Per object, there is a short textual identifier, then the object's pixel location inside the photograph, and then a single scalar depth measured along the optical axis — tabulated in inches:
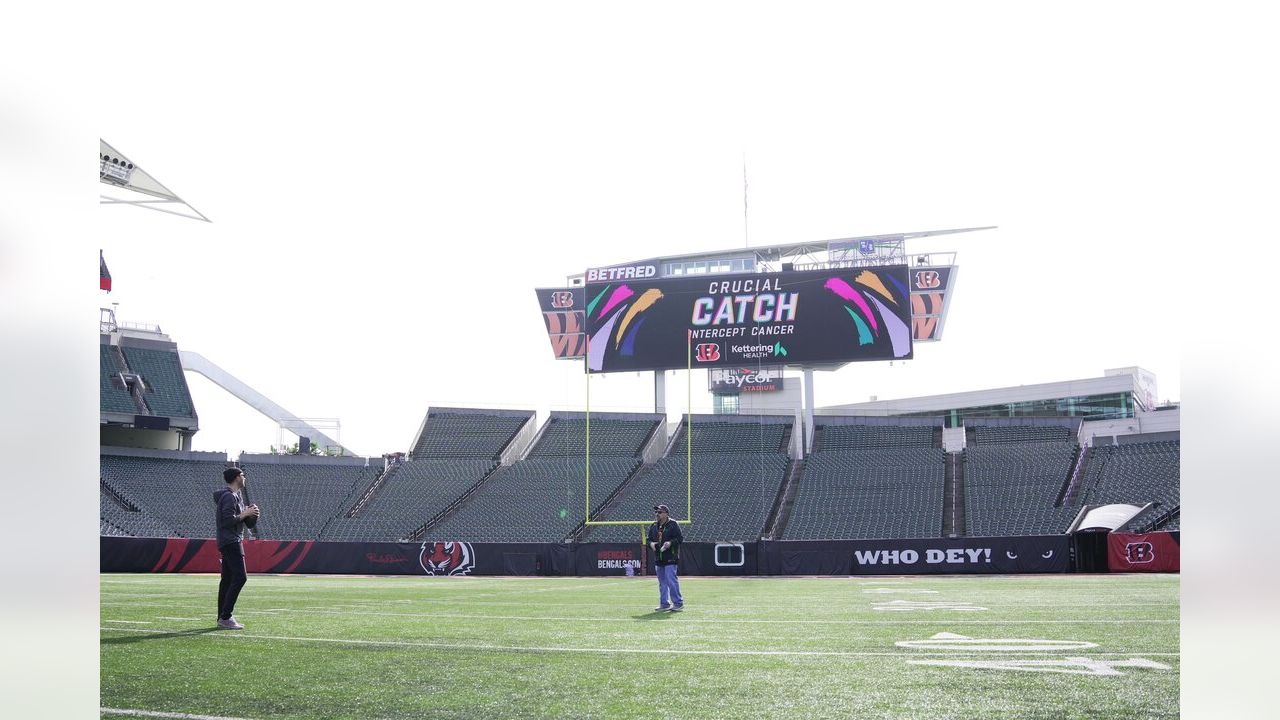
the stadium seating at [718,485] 1198.3
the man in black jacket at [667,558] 450.6
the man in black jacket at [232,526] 315.9
